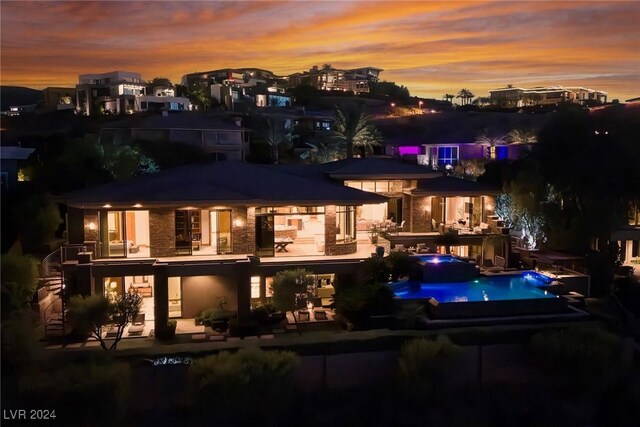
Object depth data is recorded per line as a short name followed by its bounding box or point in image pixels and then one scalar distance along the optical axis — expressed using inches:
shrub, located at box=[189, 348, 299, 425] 532.7
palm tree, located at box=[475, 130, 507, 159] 1934.1
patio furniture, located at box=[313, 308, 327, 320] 753.0
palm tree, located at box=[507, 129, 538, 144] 1977.1
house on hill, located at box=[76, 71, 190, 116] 2763.3
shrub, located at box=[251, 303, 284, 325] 744.3
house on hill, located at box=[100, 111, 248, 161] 1733.5
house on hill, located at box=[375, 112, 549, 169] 1934.8
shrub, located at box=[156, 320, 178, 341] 695.7
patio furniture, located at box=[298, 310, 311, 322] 752.8
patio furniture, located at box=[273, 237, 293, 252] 822.5
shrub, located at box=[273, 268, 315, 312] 722.2
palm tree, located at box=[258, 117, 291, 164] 2029.9
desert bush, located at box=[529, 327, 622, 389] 613.3
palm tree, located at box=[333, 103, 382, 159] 1715.1
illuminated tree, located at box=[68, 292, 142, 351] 637.3
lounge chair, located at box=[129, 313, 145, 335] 710.5
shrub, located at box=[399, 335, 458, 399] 592.7
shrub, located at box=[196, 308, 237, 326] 726.5
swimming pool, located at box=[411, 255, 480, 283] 831.4
